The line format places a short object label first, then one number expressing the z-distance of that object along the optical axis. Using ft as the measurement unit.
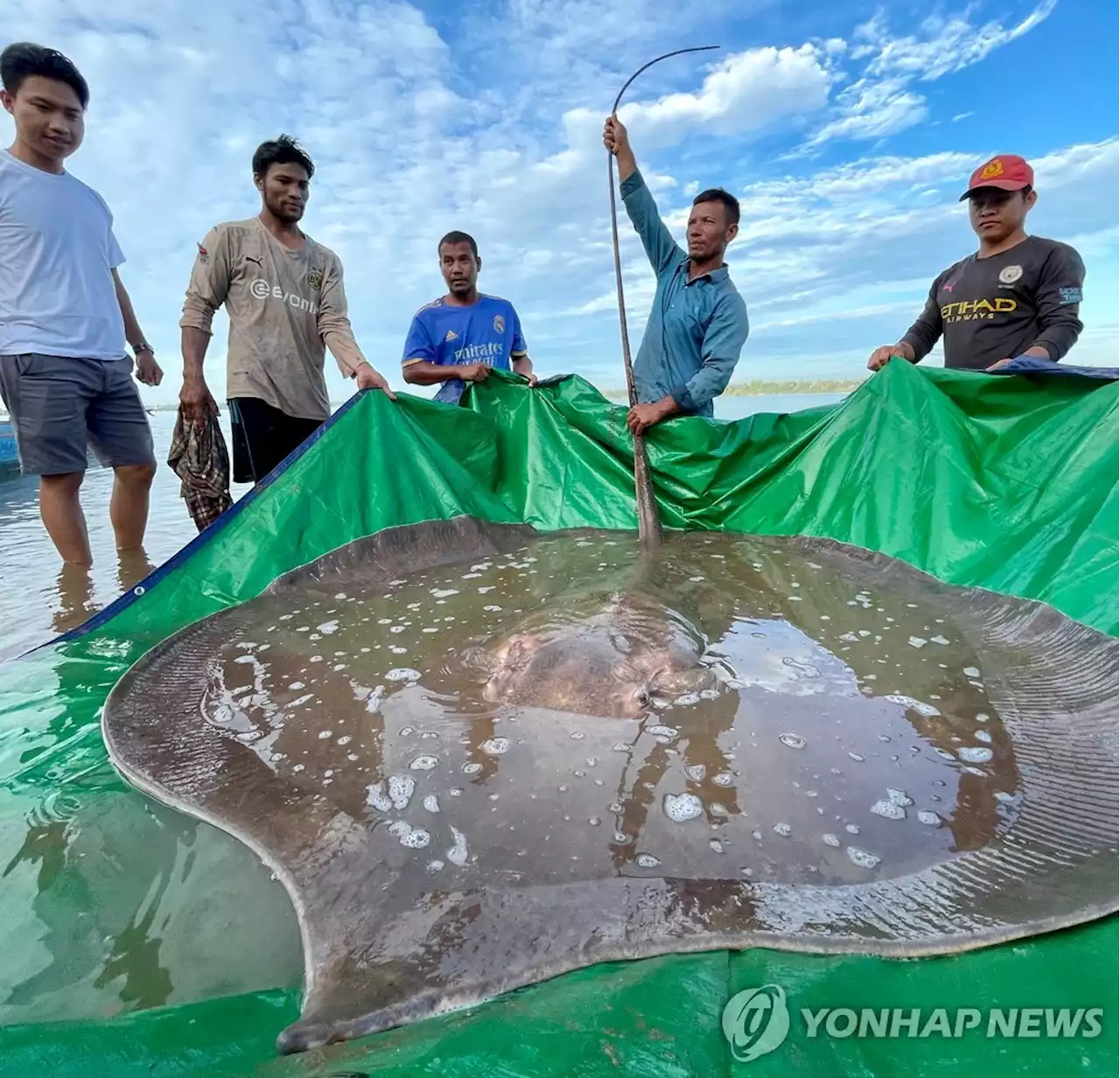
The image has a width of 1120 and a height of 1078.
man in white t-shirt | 10.64
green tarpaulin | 3.07
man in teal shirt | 13.51
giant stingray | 3.55
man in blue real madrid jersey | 15.52
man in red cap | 11.62
